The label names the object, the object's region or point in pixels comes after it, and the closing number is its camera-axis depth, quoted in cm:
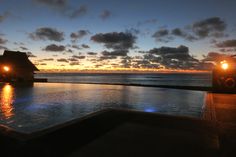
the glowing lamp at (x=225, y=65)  2078
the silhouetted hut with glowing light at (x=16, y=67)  4728
